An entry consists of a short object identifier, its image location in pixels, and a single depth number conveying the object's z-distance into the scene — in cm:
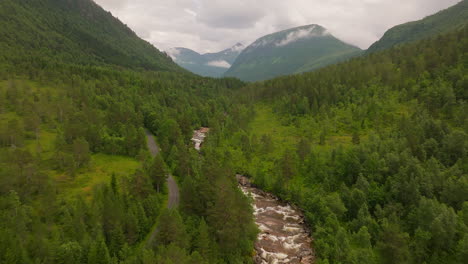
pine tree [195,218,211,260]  4710
